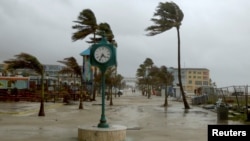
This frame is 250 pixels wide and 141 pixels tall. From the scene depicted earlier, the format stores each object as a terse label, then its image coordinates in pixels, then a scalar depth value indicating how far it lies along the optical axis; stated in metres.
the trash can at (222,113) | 19.80
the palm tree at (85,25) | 40.81
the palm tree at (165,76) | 36.31
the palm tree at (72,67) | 28.42
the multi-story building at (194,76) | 150.36
